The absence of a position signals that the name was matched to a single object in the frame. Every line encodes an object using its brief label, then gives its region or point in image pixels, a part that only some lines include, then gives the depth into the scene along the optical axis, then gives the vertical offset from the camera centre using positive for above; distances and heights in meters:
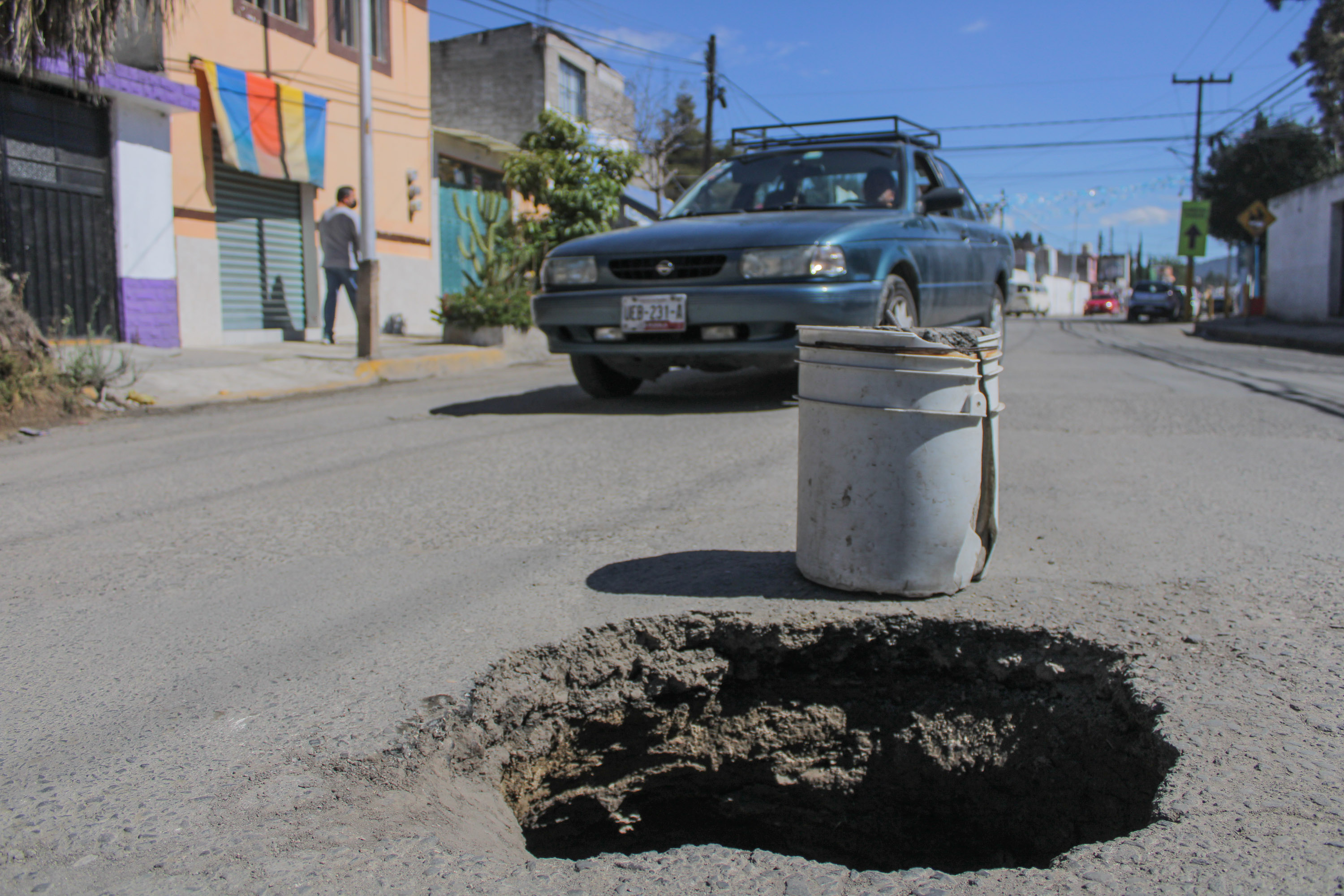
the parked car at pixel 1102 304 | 55.41 +2.77
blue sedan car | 5.21 +0.49
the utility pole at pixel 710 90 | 26.23 +7.33
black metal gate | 9.16 +1.41
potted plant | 10.88 +0.62
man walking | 10.66 +1.17
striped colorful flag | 11.28 +2.78
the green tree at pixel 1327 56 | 29.22 +9.19
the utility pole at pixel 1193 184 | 35.31 +7.02
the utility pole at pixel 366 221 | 9.09 +1.23
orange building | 11.08 +2.28
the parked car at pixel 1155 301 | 34.91 +1.84
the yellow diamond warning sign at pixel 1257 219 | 22.55 +3.17
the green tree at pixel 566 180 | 13.98 +2.53
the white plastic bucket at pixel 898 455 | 2.29 -0.26
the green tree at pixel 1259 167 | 34.56 +7.01
